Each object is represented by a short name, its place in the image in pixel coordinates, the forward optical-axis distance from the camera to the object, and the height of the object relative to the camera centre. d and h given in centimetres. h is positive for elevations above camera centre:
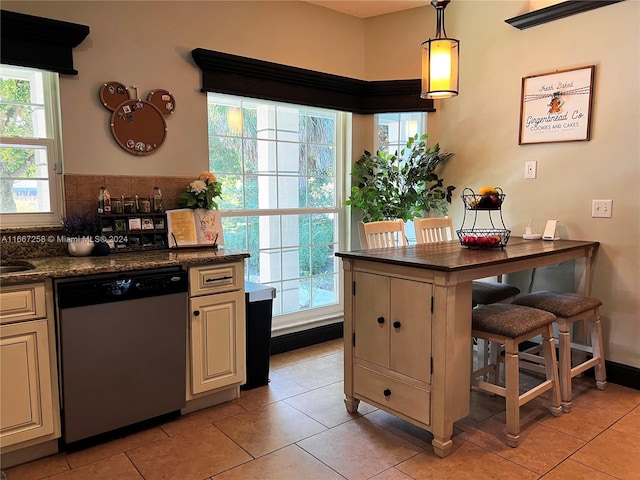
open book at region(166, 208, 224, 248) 279 -19
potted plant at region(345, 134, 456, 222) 367 +8
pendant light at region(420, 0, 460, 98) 242 +68
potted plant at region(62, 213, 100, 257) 250 -20
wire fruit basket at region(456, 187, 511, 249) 268 -23
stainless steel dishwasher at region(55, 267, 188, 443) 212 -73
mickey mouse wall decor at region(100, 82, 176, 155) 270 +48
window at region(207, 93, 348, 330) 331 +2
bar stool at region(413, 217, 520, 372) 289 -58
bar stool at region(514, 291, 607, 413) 256 -73
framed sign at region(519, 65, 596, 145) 296 +59
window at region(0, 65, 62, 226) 246 +27
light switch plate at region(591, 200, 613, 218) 291 -8
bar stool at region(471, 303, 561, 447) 219 -69
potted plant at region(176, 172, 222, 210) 288 +2
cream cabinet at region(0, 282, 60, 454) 197 -75
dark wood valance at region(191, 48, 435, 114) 305 +82
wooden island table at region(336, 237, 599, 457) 210 -64
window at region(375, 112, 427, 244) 391 +57
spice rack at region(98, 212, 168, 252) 263 -20
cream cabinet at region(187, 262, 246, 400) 249 -73
